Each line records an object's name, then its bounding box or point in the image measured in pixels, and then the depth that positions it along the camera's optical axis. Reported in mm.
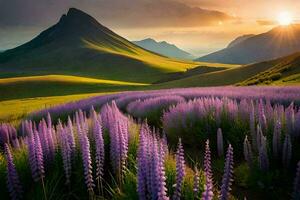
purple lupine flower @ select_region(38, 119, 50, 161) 6729
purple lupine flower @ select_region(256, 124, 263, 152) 6196
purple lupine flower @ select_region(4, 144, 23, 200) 5445
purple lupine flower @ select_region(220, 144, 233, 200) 3530
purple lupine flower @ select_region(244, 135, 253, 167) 6274
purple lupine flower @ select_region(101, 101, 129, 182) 5520
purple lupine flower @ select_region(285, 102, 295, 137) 6809
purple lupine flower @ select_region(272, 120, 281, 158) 6332
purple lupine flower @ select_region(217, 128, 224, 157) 7165
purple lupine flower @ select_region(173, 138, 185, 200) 3468
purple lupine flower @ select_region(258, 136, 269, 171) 6033
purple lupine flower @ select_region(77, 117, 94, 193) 5184
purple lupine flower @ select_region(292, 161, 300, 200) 4871
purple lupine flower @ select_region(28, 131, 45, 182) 5785
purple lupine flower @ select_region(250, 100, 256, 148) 7016
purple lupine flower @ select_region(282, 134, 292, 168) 6020
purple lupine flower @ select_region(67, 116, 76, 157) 6330
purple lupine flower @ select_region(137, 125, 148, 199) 4168
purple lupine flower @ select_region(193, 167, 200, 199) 3347
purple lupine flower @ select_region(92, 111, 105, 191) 5546
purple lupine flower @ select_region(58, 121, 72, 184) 5863
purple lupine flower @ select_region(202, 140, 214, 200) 2931
